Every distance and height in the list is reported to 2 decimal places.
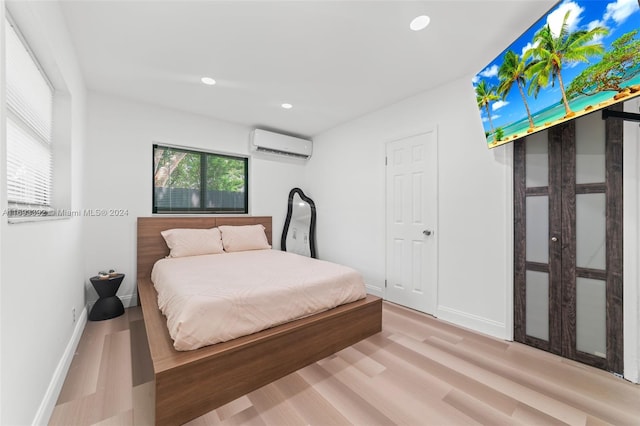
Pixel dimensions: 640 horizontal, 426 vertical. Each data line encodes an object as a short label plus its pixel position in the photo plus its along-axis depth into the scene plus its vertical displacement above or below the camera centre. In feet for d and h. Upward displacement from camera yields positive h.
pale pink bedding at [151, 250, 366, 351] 5.21 -1.87
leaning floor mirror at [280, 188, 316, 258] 14.55 -0.67
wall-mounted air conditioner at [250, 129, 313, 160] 13.21 +3.68
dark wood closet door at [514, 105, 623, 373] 6.14 -0.66
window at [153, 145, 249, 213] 11.57 +1.52
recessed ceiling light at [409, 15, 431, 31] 6.20 +4.60
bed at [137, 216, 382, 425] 4.57 -2.99
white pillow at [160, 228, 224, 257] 10.46 -1.14
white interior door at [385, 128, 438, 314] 9.52 -0.27
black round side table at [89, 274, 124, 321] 8.99 -3.03
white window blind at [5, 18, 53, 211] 4.57 +1.70
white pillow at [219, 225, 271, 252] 11.65 -1.10
